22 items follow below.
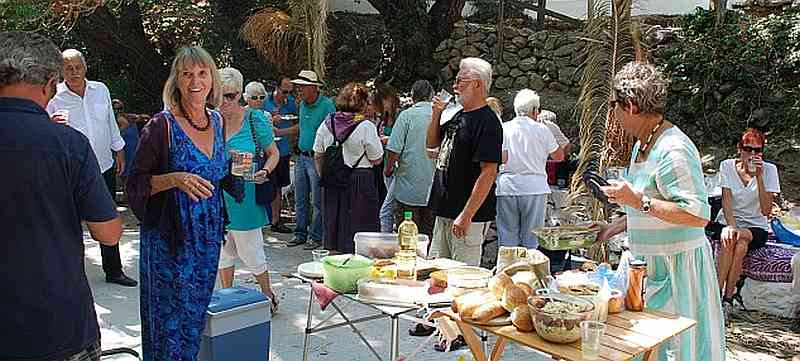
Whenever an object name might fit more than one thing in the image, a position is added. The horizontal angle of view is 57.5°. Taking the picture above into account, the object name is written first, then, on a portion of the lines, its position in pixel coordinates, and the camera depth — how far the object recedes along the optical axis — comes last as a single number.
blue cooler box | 3.19
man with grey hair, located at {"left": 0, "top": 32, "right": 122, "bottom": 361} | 1.97
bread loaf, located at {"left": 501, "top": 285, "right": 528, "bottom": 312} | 2.39
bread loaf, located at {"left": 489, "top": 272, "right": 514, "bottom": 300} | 2.47
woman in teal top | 4.02
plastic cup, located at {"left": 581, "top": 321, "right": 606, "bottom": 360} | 2.14
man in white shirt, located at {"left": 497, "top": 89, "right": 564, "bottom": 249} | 5.03
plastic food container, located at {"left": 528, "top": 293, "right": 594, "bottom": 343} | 2.20
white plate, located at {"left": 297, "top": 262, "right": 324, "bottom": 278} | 3.06
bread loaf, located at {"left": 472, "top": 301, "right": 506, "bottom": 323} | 2.40
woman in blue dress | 2.95
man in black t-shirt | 3.62
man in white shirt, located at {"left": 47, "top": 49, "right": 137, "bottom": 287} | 4.65
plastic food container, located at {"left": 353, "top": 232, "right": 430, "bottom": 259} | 3.16
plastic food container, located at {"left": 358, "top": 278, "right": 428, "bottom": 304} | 2.70
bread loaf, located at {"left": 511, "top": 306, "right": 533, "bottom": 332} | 2.33
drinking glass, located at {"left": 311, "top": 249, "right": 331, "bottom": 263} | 3.20
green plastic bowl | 2.83
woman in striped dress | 2.56
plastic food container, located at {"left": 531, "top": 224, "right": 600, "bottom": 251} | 2.90
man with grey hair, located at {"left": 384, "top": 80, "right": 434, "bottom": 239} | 5.01
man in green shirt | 6.16
